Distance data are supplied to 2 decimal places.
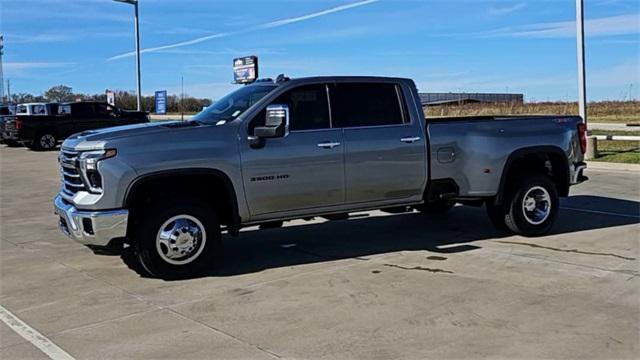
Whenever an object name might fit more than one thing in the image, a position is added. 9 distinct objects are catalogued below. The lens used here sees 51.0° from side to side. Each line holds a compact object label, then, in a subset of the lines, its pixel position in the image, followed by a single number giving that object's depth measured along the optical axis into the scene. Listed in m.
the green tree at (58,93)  86.60
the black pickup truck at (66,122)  27.70
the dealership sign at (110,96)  35.58
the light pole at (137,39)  28.52
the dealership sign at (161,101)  33.34
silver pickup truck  6.38
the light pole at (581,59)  18.02
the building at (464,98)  75.75
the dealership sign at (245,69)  29.62
